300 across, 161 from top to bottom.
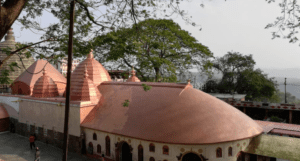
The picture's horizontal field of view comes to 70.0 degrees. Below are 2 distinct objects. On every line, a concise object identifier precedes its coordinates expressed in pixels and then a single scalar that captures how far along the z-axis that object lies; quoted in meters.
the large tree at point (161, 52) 21.70
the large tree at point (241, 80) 35.47
